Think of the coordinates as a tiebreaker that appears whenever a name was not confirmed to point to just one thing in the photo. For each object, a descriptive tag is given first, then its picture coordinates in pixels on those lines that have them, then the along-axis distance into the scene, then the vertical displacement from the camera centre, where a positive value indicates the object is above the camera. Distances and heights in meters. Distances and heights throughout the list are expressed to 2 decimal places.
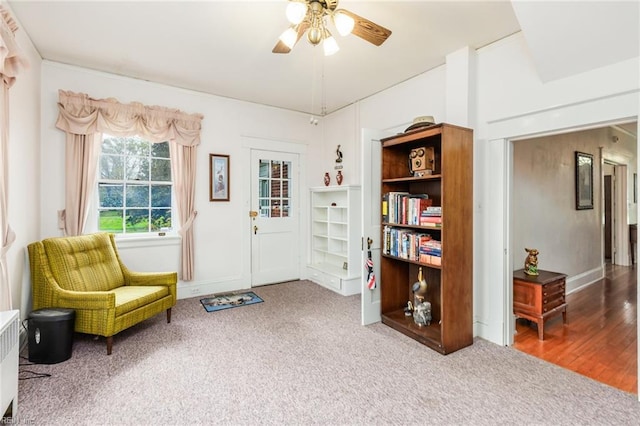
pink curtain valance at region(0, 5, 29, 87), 2.00 +1.09
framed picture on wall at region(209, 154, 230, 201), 4.28 +0.50
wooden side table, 2.98 -0.86
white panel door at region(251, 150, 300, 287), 4.69 -0.09
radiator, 1.69 -0.84
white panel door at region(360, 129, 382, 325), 3.18 +0.00
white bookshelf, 4.37 -0.40
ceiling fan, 1.83 +1.23
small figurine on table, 3.31 -0.55
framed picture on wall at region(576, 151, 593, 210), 4.43 +0.45
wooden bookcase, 2.62 -0.23
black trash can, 2.38 -0.96
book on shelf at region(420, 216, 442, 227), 2.73 -0.08
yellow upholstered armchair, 2.55 -0.68
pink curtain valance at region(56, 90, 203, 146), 3.31 +1.10
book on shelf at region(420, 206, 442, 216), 2.75 +0.01
